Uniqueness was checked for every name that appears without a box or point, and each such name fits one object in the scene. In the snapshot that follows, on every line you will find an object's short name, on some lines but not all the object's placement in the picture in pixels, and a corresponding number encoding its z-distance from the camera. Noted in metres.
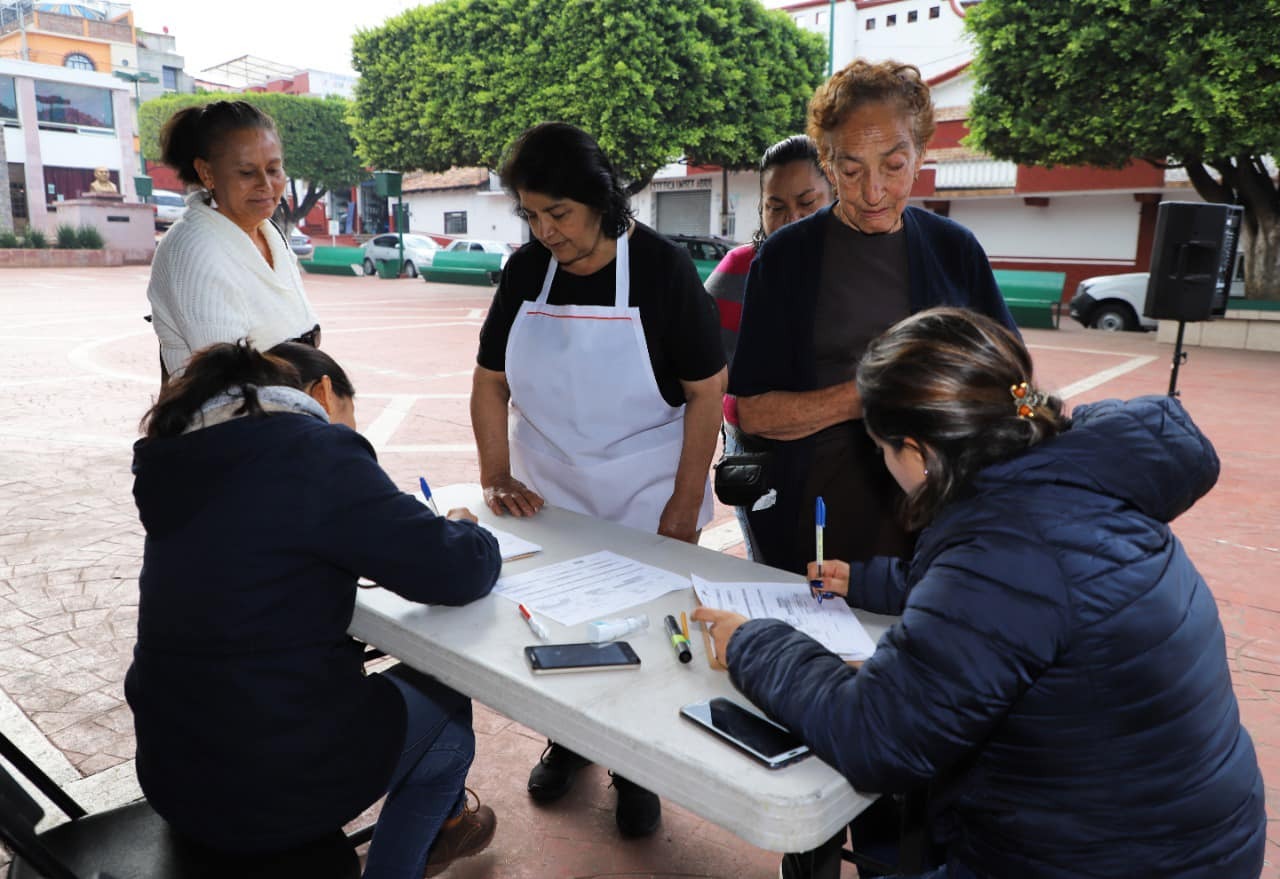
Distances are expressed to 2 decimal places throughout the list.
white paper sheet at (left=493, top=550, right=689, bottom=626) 1.83
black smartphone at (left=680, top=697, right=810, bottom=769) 1.30
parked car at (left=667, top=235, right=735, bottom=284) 19.16
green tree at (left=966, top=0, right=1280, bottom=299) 11.77
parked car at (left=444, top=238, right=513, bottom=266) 25.44
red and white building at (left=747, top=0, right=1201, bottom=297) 19.52
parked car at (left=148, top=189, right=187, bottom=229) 35.93
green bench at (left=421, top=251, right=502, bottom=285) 22.50
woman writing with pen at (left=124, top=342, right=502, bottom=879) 1.50
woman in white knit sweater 2.87
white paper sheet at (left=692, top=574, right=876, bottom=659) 1.65
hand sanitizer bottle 1.67
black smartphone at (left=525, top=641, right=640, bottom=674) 1.54
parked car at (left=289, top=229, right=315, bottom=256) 30.44
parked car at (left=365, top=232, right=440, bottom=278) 26.56
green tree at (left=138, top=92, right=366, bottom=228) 34.66
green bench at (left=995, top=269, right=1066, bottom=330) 15.19
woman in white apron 2.37
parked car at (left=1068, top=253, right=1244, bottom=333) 14.61
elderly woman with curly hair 2.24
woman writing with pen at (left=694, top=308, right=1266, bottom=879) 1.17
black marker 1.58
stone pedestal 28.59
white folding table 1.23
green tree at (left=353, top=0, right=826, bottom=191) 19.91
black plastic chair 1.51
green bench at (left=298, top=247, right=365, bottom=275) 26.50
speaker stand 7.53
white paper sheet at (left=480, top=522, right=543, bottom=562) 2.14
